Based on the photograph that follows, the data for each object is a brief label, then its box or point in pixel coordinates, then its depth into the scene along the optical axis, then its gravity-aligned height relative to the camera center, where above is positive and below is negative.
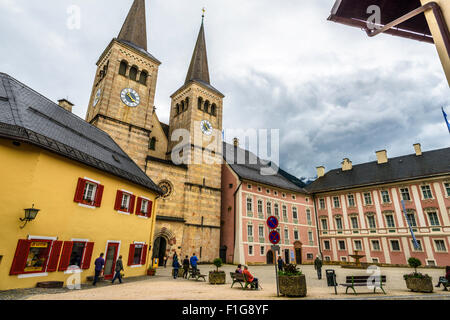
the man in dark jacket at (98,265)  11.64 -0.81
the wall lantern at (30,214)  9.30 +1.17
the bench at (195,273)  14.58 -1.37
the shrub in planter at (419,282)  10.77 -1.30
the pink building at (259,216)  29.55 +4.30
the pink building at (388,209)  27.62 +5.02
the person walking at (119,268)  12.38 -0.96
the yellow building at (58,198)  9.28 +2.19
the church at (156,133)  25.41 +12.12
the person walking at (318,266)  16.02 -0.99
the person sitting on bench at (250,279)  11.11 -1.27
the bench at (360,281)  10.05 -1.19
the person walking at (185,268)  16.16 -1.19
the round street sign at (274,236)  8.52 +0.45
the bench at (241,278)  11.12 -1.26
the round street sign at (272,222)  8.55 +0.92
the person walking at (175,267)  15.48 -1.16
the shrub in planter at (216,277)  13.16 -1.42
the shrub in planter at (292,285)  9.10 -1.22
